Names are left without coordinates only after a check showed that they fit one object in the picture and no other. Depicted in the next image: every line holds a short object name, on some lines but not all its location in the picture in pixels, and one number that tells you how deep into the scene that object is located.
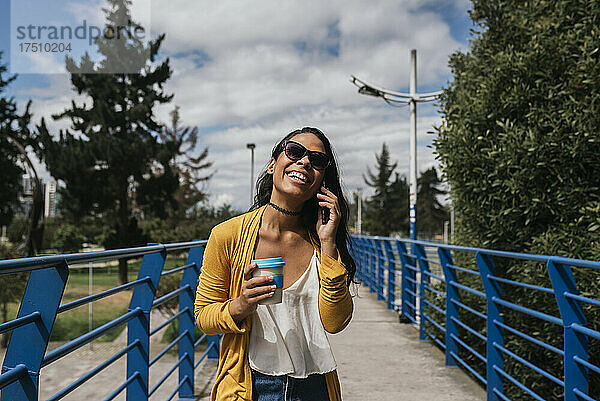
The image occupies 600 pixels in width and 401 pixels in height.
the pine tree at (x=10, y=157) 39.38
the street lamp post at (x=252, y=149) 37.16
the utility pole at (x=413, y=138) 16.81
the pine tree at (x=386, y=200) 83.62
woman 2.34
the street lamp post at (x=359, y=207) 59.71
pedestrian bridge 2.29
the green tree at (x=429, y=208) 88.94
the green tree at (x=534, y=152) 6.42
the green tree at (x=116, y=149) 36.41
